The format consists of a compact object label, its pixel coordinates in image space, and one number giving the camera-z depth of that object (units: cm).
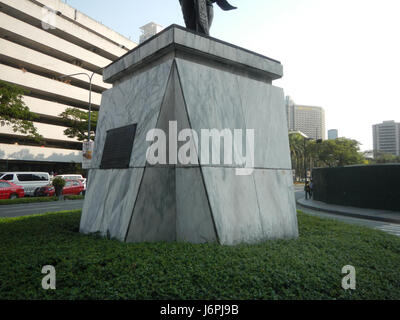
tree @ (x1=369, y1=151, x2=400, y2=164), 8290
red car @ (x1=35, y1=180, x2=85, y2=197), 2114
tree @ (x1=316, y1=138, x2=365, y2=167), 5947
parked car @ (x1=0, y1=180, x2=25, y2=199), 1797
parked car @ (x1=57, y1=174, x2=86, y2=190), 2461
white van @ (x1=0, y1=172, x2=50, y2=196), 2050
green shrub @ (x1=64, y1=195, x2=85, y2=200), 1944
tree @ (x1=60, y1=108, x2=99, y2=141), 3628
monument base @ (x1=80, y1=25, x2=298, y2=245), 454
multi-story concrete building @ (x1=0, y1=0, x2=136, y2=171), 3384
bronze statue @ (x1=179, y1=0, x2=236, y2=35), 571
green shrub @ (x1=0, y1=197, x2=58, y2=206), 1598
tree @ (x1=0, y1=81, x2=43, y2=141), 1923
